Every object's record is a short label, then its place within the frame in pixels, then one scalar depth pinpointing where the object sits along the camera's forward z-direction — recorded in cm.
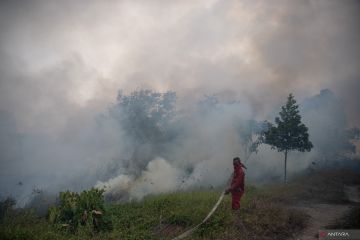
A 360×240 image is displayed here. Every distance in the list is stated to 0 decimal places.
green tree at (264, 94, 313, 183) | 2939
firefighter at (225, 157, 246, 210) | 1114
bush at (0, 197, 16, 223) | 1191
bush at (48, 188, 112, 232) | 1095
